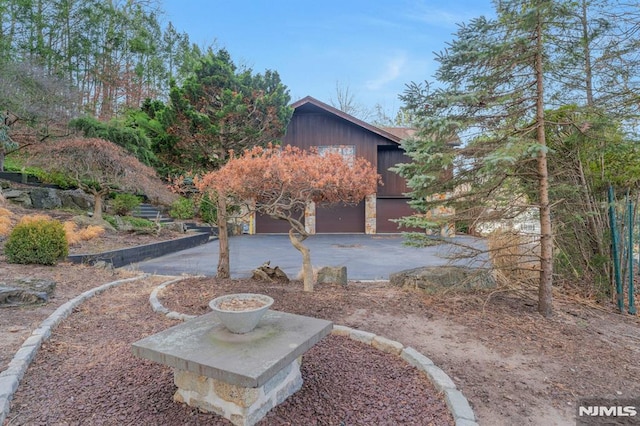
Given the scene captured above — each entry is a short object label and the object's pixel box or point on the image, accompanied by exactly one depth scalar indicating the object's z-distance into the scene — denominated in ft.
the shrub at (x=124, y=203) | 42.34
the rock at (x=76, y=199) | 40.86
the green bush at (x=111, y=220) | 36.54
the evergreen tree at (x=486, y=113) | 12.16
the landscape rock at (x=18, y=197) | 35.76
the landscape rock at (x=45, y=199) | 37.13
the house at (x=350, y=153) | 50.65
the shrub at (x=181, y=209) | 50.64
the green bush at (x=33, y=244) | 18.57
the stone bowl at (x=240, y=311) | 7.71
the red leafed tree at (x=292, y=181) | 12.68
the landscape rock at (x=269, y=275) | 18.07
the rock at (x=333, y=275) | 17.74
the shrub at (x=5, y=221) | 23.40
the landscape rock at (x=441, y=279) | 16.44
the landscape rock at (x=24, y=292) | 13.14
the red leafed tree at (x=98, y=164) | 30.14
